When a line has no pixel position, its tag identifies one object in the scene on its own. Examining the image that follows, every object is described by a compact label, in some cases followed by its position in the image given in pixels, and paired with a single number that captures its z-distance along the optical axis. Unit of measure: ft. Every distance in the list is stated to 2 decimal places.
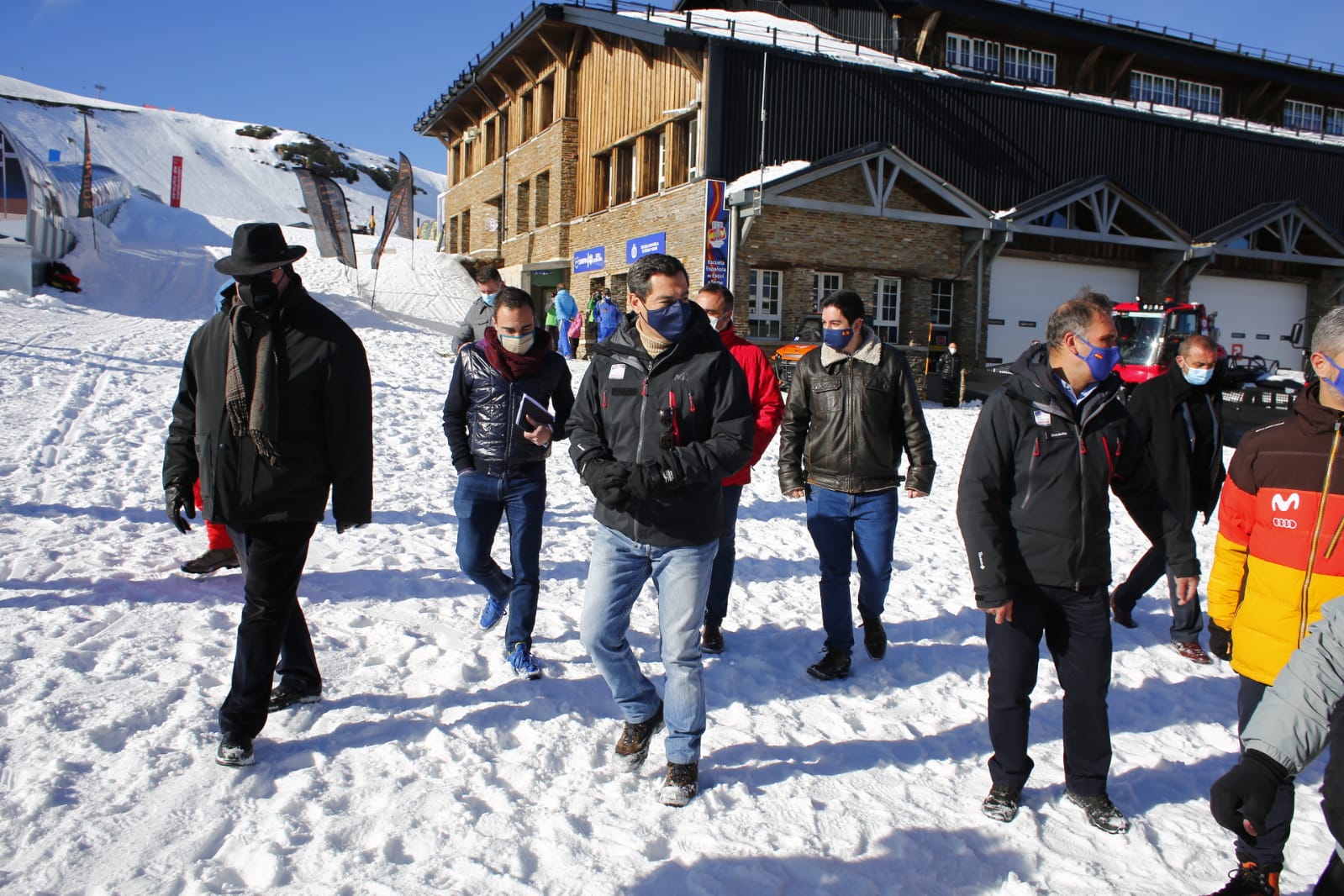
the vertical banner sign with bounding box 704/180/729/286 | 64.64
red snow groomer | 53.36
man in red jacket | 14.66
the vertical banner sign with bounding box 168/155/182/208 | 157.69
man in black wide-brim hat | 10.10
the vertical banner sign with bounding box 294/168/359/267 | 76.23
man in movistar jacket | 8.24
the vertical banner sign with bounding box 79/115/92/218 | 95.88
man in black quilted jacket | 13.76
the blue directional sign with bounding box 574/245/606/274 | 82.28
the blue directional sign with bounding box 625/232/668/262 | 70.93
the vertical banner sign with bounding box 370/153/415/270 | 79.13
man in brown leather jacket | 14.46
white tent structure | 66.28
